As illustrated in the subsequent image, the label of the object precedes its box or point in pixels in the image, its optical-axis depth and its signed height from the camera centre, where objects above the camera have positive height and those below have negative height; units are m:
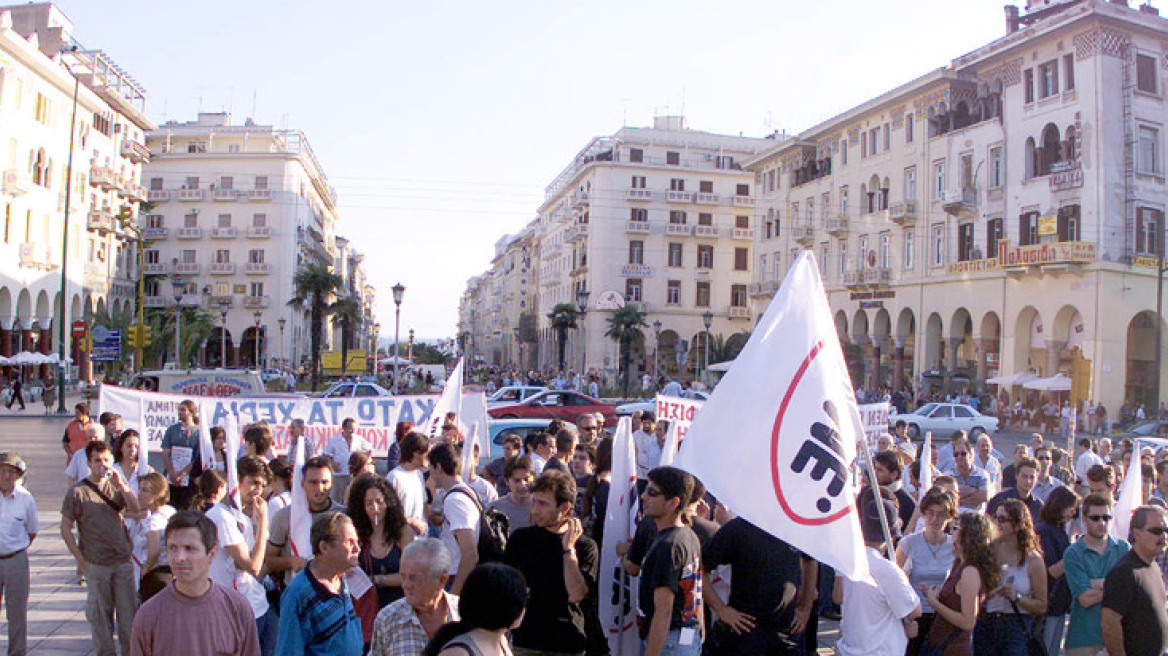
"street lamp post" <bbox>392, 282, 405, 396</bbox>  30.41 +1.69
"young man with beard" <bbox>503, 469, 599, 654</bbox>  5.84 -1.21
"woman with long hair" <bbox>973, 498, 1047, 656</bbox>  6.05 -1.30
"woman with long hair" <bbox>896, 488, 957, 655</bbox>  6.42 -1.17
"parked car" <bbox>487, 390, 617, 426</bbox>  30.16 -1.42
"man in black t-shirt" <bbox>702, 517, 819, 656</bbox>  5.58 -1.24
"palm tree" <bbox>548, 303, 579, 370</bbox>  70.00 +2.87
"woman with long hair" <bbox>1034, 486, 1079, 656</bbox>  6.77 -1.24
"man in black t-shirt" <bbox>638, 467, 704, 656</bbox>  5.37 -1.12
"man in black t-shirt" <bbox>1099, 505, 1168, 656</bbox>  5.75 -1.32
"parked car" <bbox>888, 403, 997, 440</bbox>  36.34 -1.86
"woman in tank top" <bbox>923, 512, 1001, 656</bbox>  5.68 -1.19
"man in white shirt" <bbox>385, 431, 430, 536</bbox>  7.39 -0.86
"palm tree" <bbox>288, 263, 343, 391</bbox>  60.47 +3.99
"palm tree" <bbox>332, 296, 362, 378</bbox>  62.44 +2.74
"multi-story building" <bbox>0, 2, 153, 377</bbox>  46.44 +9.16
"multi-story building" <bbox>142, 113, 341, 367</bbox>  77.88 +8.83
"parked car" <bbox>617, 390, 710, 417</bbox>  32.53 -1.45
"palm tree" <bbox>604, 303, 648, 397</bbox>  65.06 +2.46
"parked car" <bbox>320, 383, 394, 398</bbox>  32.16 -1.06
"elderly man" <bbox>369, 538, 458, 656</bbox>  4.20 -1.04
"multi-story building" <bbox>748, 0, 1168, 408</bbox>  38.66 +6.63
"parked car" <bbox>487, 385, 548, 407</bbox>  35.34 -1.19
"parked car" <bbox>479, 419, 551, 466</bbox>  16.67 -1.10
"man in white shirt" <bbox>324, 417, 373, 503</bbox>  12.33 -1.11
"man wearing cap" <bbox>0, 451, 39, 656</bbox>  7.54 -1.46
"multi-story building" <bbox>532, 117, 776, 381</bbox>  75.88 +8.99
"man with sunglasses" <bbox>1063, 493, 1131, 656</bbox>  6.23 -1.22
